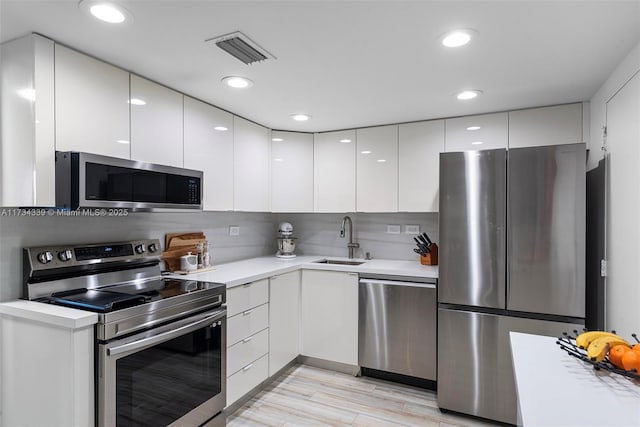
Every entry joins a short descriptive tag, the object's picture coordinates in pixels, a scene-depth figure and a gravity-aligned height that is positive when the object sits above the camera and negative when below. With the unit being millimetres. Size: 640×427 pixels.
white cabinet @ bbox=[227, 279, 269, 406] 2330 -912
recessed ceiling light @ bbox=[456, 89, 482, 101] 2361 +832
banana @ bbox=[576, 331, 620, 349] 1320 -497
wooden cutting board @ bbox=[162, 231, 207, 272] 2590 -274
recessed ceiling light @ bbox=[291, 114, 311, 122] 2961 +839
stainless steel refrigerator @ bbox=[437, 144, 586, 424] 2178 -334
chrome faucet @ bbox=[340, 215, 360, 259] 3612 -235
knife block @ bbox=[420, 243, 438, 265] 3148 -417
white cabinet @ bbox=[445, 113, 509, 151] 2797 +671
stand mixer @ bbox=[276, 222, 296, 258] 3656 -320
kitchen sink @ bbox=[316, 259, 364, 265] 3455 -507
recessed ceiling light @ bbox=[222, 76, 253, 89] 2145 +838
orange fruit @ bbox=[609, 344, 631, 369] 1172 -490
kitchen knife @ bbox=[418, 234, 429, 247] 3157 -261
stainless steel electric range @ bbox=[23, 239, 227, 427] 1601 -612
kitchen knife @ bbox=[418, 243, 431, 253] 3141 -326
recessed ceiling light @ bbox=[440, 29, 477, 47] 1587 +835
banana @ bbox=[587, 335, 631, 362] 1219 -488
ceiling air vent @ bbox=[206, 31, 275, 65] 1657 +841
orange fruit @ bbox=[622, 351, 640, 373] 1129 -495
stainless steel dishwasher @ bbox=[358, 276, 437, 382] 2682 -929
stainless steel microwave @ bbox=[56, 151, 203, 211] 1660 +157
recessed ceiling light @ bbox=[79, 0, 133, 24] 1384 +845
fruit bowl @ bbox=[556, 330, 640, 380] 1149 -537
